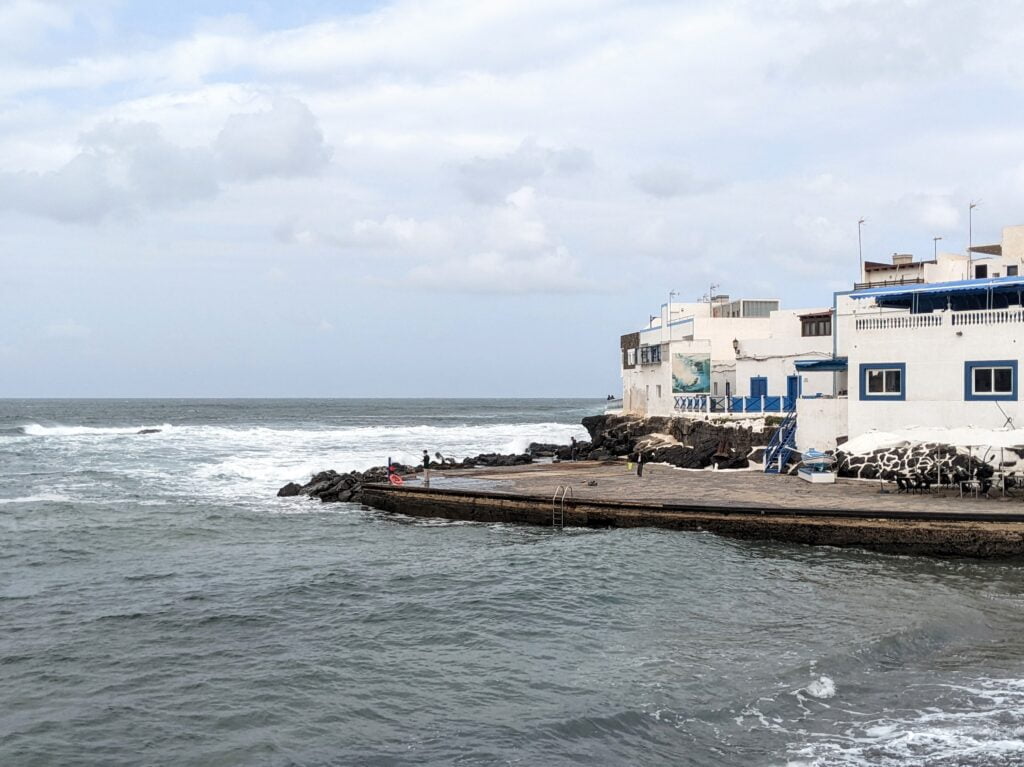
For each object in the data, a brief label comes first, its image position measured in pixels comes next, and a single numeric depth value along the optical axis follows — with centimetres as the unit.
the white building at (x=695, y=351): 4550
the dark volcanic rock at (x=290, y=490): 3597
